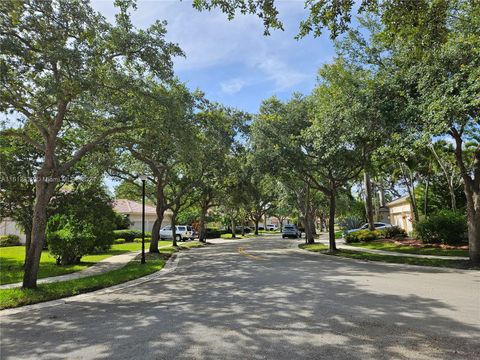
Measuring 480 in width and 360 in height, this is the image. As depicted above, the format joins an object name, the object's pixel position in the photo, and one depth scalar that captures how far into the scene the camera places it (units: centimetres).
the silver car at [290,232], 4844
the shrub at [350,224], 3959
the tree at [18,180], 1642
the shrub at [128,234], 4041
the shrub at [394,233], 2999
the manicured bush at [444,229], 2227
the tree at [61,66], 953
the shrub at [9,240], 3212
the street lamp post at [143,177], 1840
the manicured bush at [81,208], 1773
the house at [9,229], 3522
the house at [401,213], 3741
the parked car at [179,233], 4549
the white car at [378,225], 3812
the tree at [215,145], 1658
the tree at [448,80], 911
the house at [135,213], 5000
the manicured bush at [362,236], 2939
